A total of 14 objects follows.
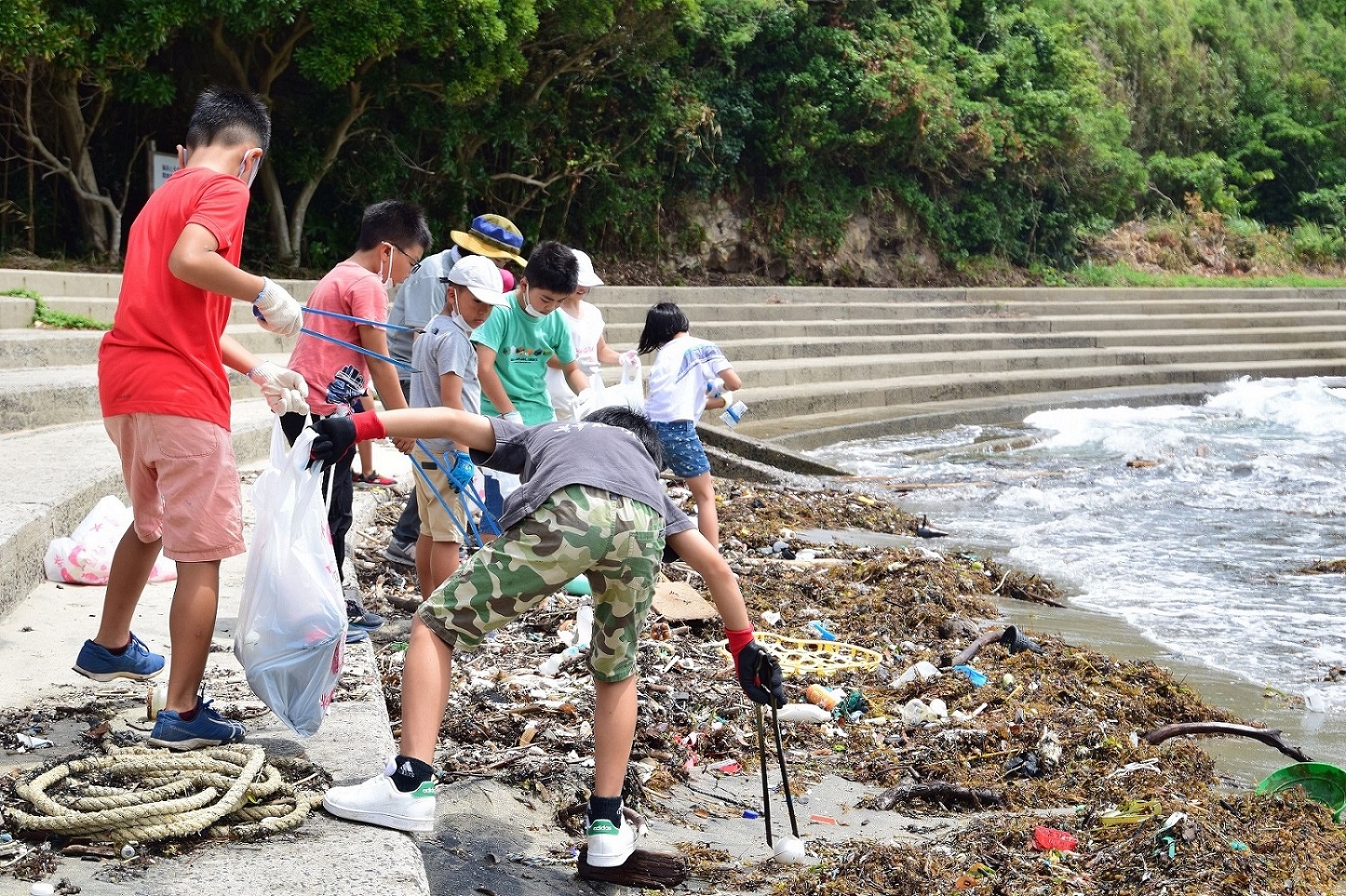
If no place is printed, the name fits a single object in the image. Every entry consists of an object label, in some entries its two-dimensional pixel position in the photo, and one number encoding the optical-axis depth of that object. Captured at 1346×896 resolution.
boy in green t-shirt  5.34
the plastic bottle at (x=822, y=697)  4.99
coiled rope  2.78
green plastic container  4.37
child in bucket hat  6.07
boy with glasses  5.00
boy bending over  3.11
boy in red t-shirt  3.26
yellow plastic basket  5.45
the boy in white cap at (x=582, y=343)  6.82
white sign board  12.70
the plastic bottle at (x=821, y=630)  6.02
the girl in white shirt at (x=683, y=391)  6.96
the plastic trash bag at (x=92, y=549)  4.96
